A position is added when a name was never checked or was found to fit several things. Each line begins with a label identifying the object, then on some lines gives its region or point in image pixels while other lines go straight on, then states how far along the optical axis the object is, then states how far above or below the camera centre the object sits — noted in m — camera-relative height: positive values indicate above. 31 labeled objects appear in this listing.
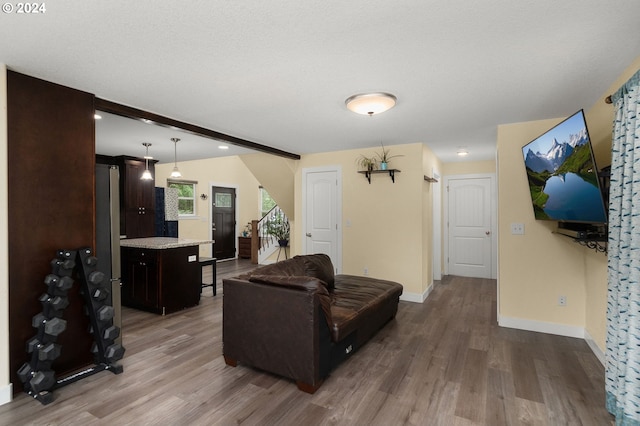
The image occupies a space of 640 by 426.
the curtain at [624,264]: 1.81 -0.33
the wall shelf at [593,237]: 2.58 -0.23
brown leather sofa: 2.47 -0.94
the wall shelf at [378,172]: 4.98 +0.62
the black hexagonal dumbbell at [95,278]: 2.68 -0.54
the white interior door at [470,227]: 6.47 -0.33
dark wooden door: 8.63 -0.25
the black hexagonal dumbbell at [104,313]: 2.68 -0.83
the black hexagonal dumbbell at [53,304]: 2.43 -0.68
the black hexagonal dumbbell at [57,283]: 2.46 -0.53
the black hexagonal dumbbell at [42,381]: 2.30 -1.21
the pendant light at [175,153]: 4.95 +1.11
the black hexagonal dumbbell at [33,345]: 2.38 -0.97
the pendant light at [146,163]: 5.21 +0.97
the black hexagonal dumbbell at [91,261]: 2.68 -0.40
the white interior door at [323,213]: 5.64 -0.02
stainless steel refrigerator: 3.06 -0.15
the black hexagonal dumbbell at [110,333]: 2.74 -1.02
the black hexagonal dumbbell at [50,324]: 2.35 -0.81
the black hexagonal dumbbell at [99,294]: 2.70 -0.67
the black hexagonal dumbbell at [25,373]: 2.36 -1.16
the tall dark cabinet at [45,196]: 2.40 +0.14
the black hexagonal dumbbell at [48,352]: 2.33 -1.00
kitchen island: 4.30 -0.85
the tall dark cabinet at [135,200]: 6.04 +0.25
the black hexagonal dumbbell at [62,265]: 2.51 -0.40
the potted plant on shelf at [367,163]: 5.17 +0.79
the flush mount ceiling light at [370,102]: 2.82 +0.97
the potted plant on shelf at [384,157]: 4.94 +0.86
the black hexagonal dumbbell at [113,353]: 2.73 -1.19
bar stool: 5.13 -0.81
